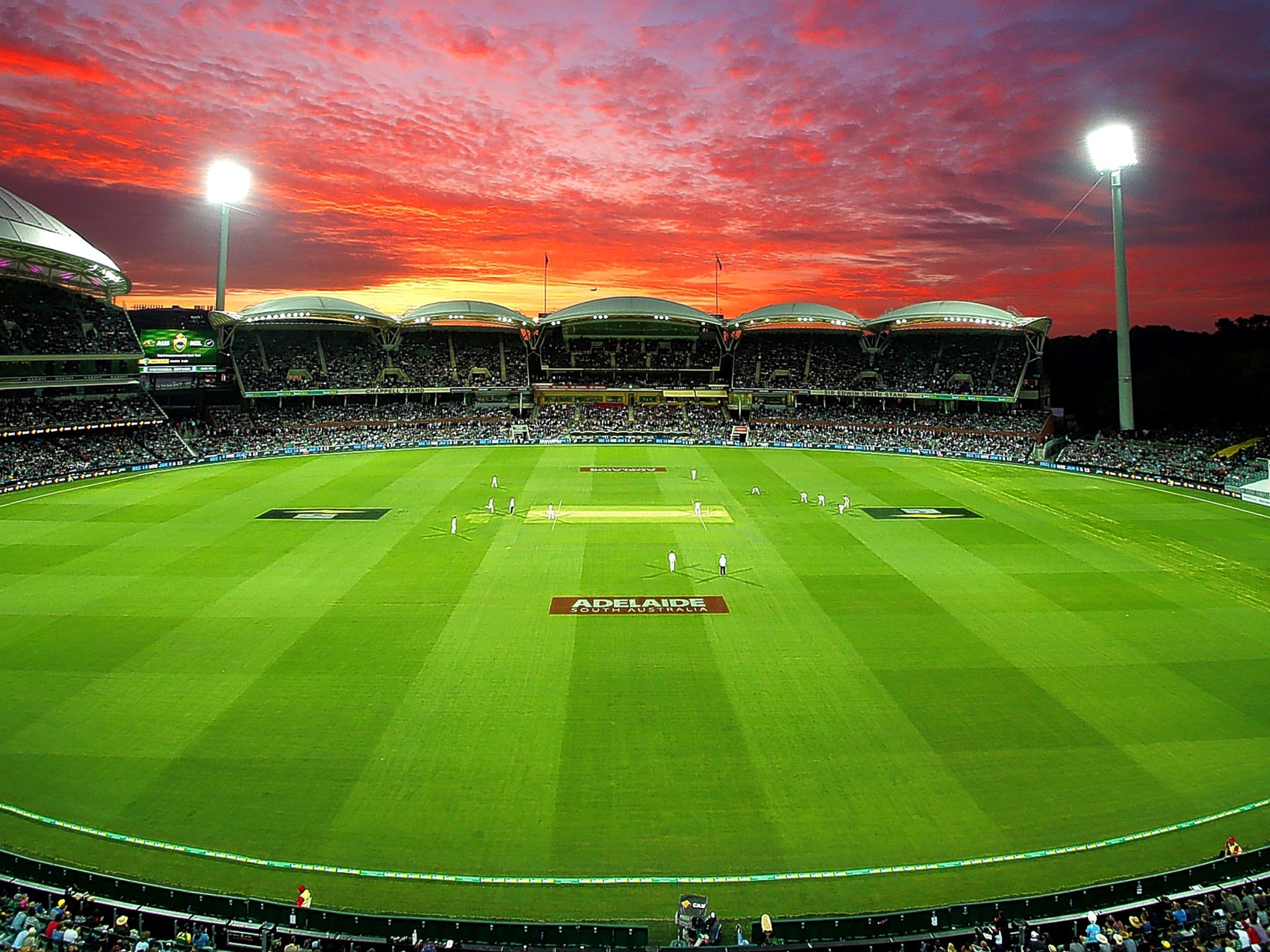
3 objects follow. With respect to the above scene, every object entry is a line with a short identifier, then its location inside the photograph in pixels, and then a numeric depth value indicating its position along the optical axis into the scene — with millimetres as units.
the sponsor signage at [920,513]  41281
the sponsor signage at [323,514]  40844
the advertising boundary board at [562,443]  50812
